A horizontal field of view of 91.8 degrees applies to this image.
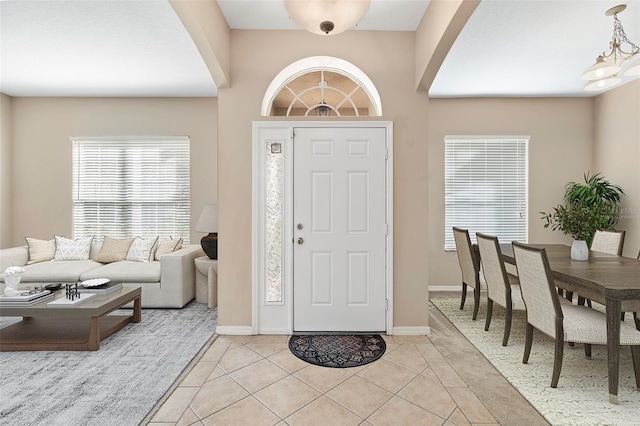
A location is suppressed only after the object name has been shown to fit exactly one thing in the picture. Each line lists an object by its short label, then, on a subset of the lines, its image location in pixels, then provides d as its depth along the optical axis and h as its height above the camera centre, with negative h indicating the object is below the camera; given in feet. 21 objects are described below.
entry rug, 8.54 -4.12
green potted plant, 14.19 +0.69
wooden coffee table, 8.87 -3.75
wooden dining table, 6.43 -1.58
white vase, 9.55 -1.21
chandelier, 8.71 +4.08
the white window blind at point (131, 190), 16.14 +1.08
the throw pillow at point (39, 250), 14.16 -1.85
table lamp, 13.47 -0.79
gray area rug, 6.27 -4.10
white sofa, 12.59 -2.67
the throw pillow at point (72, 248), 14.33 -1.78
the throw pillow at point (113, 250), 14.25 -1.84
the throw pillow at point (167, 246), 14.39 -1.70
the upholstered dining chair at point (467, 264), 11.73 -2.08
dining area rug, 6.29 -4.08
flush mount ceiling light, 5.70 +3.75
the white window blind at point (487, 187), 15.92 +1.26
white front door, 10.32 -0.60
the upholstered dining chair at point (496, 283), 9.48 -2.32
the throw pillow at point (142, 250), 14.12 -1.81
